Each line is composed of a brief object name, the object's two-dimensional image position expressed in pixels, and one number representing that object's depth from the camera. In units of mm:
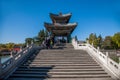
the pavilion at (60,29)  11138
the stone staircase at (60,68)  3976
